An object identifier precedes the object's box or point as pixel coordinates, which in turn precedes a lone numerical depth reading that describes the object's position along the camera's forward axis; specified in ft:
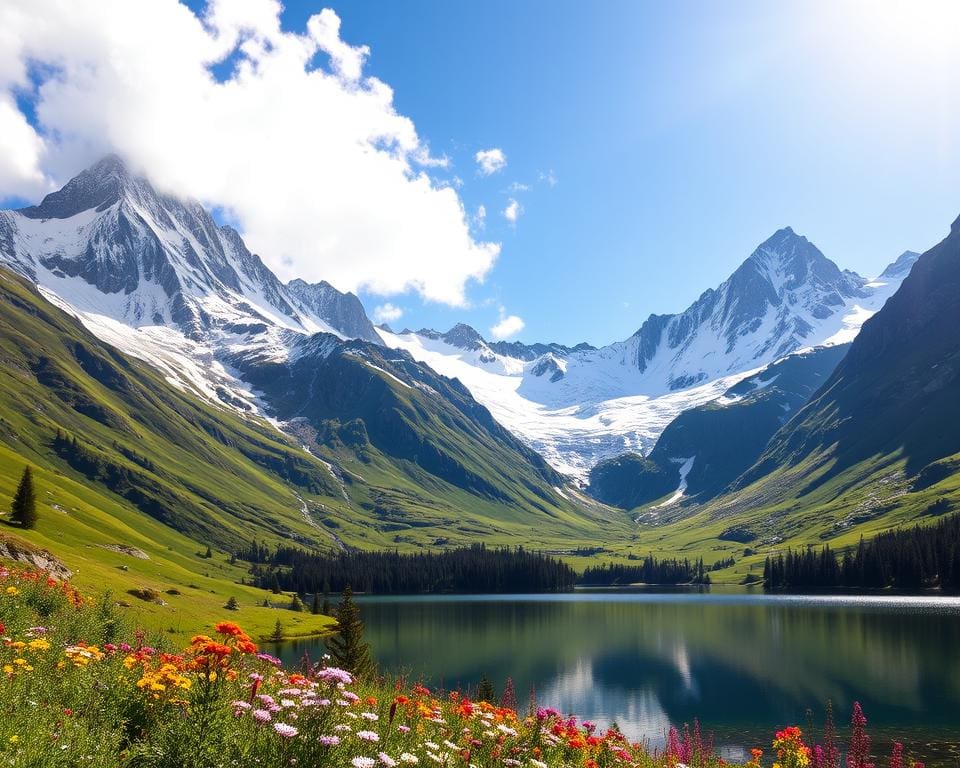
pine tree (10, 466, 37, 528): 310.45
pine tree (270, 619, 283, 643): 338.95
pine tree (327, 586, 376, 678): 151.64
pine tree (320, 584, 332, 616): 471.95
